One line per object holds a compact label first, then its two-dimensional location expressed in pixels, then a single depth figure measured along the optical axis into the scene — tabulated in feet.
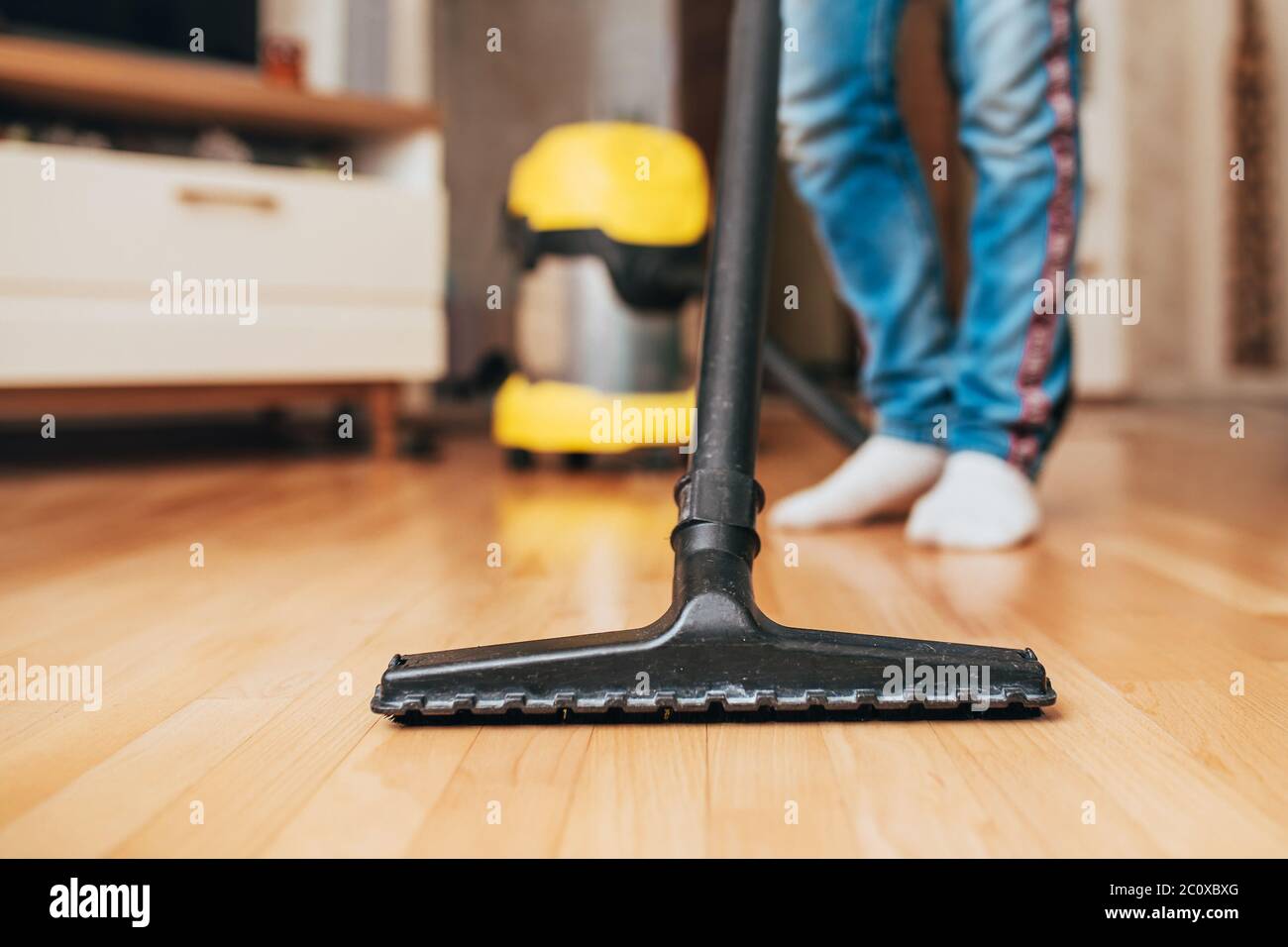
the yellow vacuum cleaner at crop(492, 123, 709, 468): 5.53
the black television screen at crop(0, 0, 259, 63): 6.46
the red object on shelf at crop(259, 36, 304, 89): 6.64
